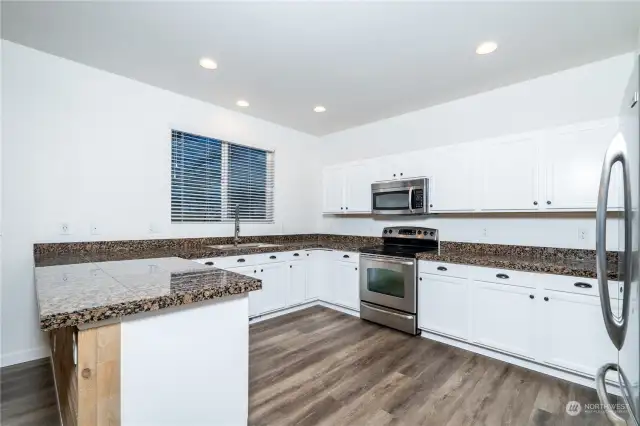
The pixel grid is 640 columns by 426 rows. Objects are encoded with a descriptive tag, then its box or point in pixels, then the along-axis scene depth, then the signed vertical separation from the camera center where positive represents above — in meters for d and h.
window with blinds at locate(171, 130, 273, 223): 3.49 +0.43
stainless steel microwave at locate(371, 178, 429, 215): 3.48 +0.21
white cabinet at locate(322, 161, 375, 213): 4.11 +0.38
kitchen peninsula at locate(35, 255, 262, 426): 1.06 -0.52
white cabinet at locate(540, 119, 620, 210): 2.43 +0.43
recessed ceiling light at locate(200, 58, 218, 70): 2.66 +1.35
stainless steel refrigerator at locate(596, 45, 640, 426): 0.76 -0.15
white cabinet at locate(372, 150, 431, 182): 3.54 +0.59
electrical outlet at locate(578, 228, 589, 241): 2.69 -0.17
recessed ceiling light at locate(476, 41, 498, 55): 2.36 +1.33
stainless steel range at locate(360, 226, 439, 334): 3.20 -0.72
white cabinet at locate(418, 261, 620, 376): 2.20 -0.85
